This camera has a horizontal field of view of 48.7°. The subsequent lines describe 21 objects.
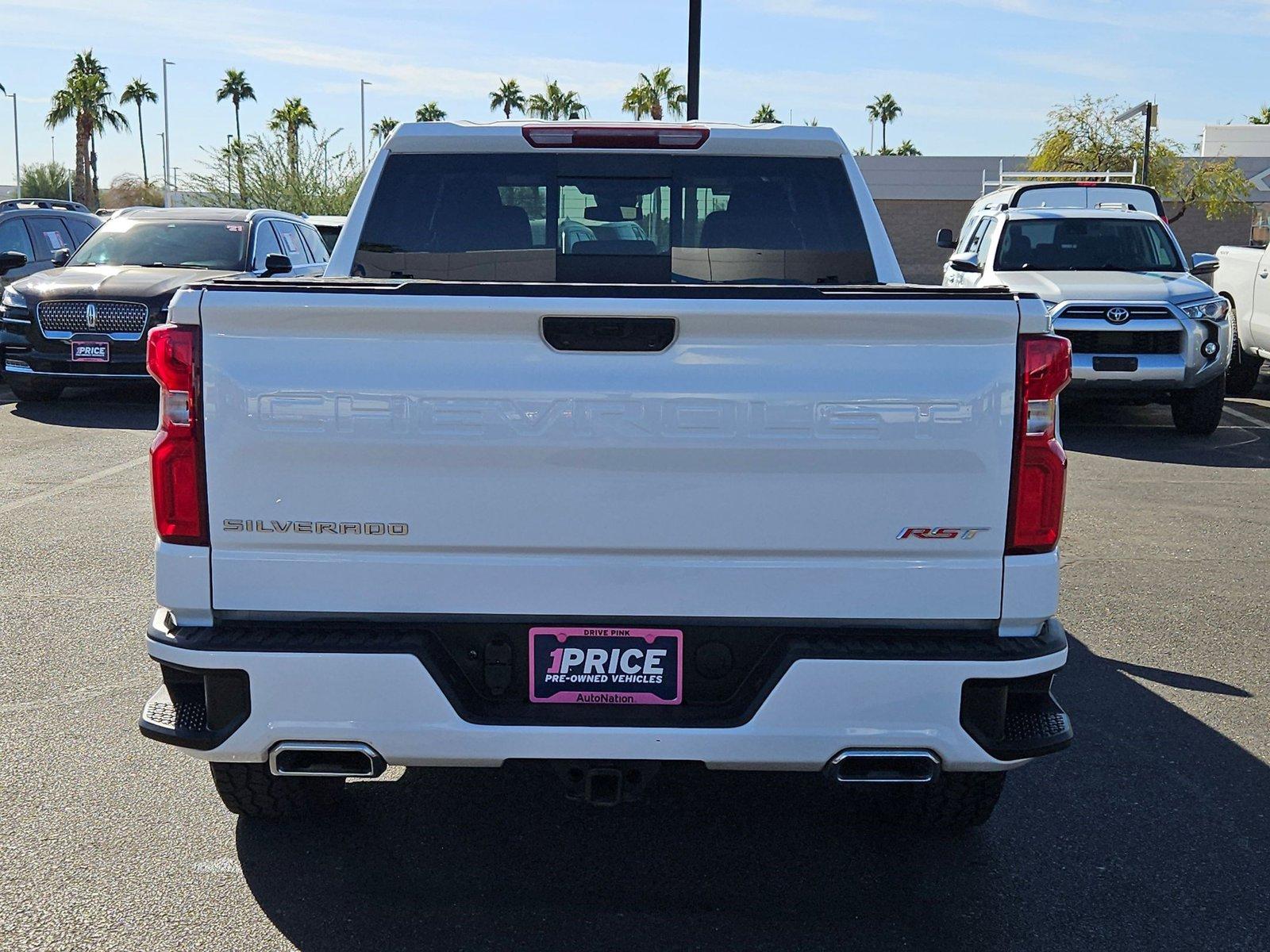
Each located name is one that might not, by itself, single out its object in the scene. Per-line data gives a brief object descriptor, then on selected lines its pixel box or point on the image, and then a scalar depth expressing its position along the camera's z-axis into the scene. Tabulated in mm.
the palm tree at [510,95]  96438
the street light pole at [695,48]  17281
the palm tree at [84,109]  80000
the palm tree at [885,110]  118062
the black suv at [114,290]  13055
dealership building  47188
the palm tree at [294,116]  79188
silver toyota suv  12172
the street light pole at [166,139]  81000
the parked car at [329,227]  21375
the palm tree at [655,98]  64625
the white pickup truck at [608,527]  3107
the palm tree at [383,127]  88481
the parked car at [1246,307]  14594
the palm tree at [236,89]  101812
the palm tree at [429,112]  90406
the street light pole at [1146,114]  32959
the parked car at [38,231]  16125
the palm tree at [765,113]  88500
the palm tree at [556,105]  79581
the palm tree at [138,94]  102625
